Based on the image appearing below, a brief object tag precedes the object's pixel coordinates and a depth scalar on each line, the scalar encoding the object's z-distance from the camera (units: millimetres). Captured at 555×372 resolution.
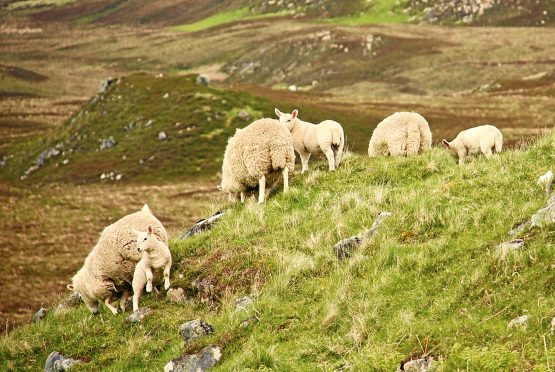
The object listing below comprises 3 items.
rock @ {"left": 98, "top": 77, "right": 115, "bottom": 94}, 93062
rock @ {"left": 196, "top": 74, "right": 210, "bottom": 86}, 90188
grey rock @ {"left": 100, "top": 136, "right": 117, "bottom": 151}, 81250
